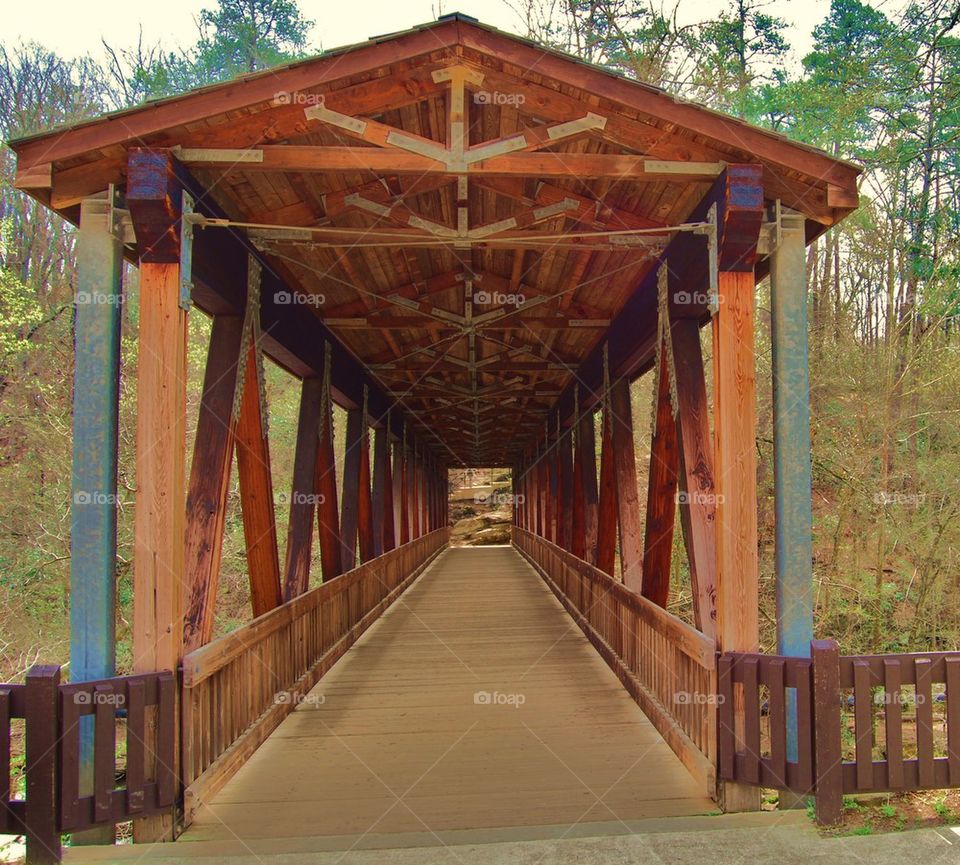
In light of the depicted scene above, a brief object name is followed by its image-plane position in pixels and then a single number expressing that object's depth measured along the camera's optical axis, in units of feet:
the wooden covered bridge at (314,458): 10.88
